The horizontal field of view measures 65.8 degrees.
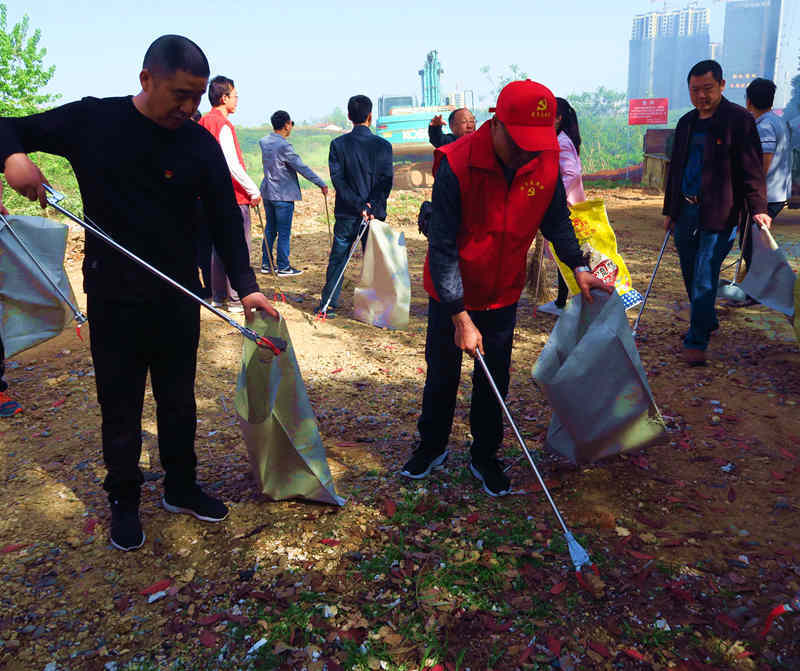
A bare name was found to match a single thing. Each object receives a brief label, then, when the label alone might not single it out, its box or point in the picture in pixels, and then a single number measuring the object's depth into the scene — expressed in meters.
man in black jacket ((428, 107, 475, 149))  6.06
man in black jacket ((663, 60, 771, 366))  4.23
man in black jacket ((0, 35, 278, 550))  2.14
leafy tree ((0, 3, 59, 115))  9.80
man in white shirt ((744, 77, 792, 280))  5.71
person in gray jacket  7.07
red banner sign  16.77
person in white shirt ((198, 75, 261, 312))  5.71
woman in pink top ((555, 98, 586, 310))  5.14
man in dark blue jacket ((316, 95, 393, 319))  5.81
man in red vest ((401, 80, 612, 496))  2.34
